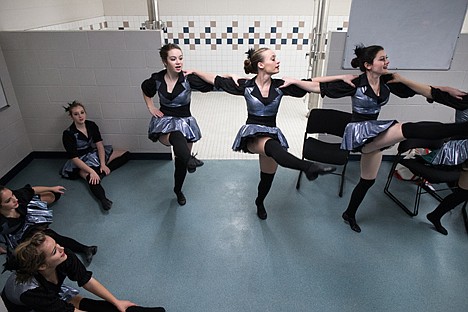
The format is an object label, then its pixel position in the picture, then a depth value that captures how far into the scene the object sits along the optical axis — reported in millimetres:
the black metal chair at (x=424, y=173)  2600
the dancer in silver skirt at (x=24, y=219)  2010
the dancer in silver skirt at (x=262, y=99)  2293
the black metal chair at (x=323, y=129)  3014
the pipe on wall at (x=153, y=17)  3244
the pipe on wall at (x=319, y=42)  3885
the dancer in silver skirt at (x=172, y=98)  2545
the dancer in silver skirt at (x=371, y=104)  2184
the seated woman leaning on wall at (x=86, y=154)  3092
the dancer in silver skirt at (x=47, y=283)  1471
